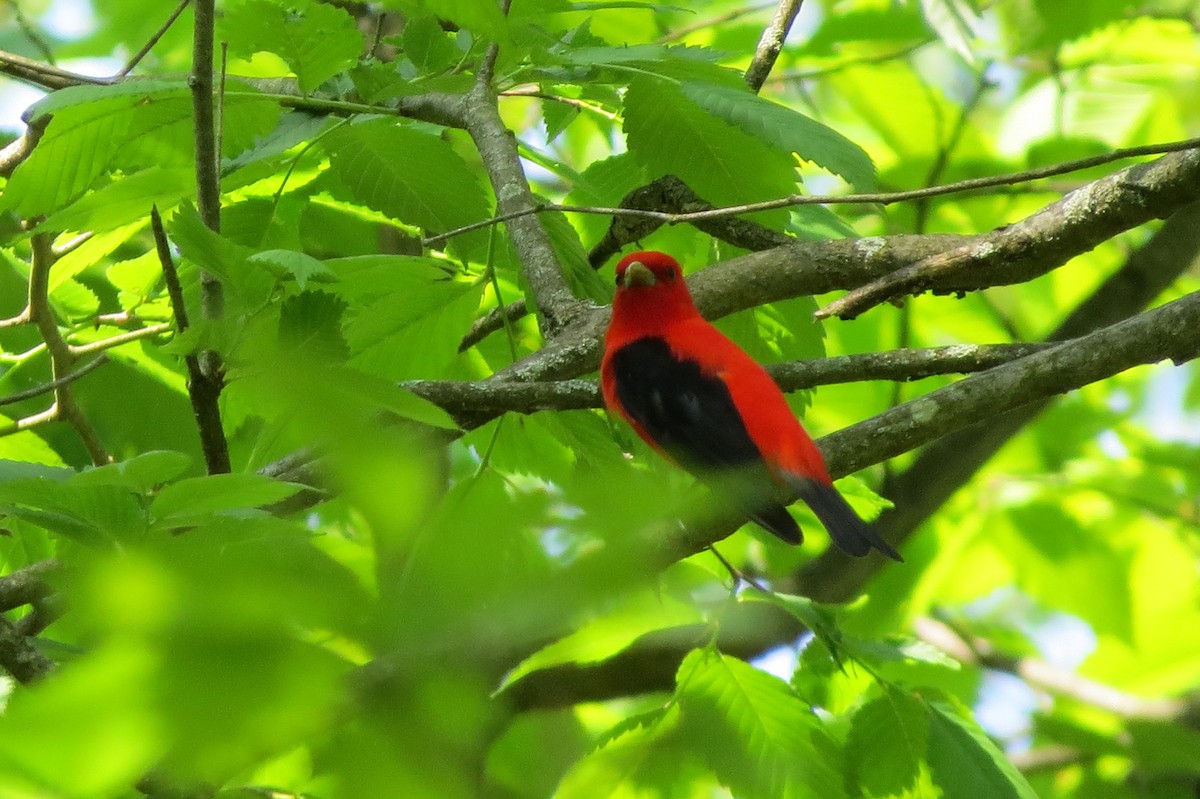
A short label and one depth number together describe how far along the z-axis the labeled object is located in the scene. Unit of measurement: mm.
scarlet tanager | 7215
